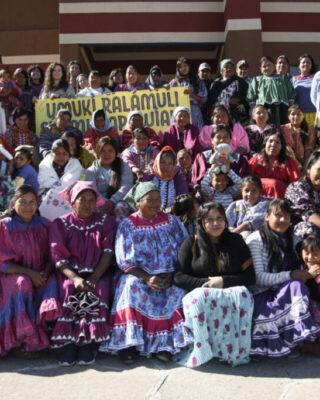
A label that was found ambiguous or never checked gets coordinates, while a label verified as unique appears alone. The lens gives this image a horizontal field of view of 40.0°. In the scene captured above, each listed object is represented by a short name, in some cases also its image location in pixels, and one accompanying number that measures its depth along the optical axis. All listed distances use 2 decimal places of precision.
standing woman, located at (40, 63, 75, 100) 7.02
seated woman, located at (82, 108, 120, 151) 6.29
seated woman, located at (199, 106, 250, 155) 5.74
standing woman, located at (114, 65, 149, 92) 7.28
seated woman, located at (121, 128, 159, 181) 5.52
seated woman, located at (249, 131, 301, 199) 4.91
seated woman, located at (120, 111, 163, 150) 6.21
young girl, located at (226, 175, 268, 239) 4.04
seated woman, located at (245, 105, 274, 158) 5.99
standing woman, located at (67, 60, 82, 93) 7.83
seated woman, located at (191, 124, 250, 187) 5.08
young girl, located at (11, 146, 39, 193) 4.95
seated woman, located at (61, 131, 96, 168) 5.70
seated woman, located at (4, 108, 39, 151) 6.36
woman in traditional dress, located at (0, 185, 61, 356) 3.15
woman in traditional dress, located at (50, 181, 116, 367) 3.15
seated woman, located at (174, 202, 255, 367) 3.01
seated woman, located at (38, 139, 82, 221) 4.69
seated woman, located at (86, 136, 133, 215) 5.01
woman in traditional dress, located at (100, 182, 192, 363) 3.12
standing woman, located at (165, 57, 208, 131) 7.01
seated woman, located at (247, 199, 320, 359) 3.02
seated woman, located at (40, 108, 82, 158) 6.29
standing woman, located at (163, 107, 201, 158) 6.02
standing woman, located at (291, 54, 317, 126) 7.10
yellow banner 6.98
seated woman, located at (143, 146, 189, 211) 4.65
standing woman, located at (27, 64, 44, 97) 7.68
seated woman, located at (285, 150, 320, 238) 4.00
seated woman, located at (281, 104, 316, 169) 5.98
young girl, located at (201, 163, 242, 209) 4.74
